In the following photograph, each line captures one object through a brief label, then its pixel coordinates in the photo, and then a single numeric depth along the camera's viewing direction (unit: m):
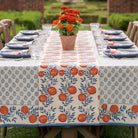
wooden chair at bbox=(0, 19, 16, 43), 4.83
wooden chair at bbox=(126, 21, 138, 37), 5.07
